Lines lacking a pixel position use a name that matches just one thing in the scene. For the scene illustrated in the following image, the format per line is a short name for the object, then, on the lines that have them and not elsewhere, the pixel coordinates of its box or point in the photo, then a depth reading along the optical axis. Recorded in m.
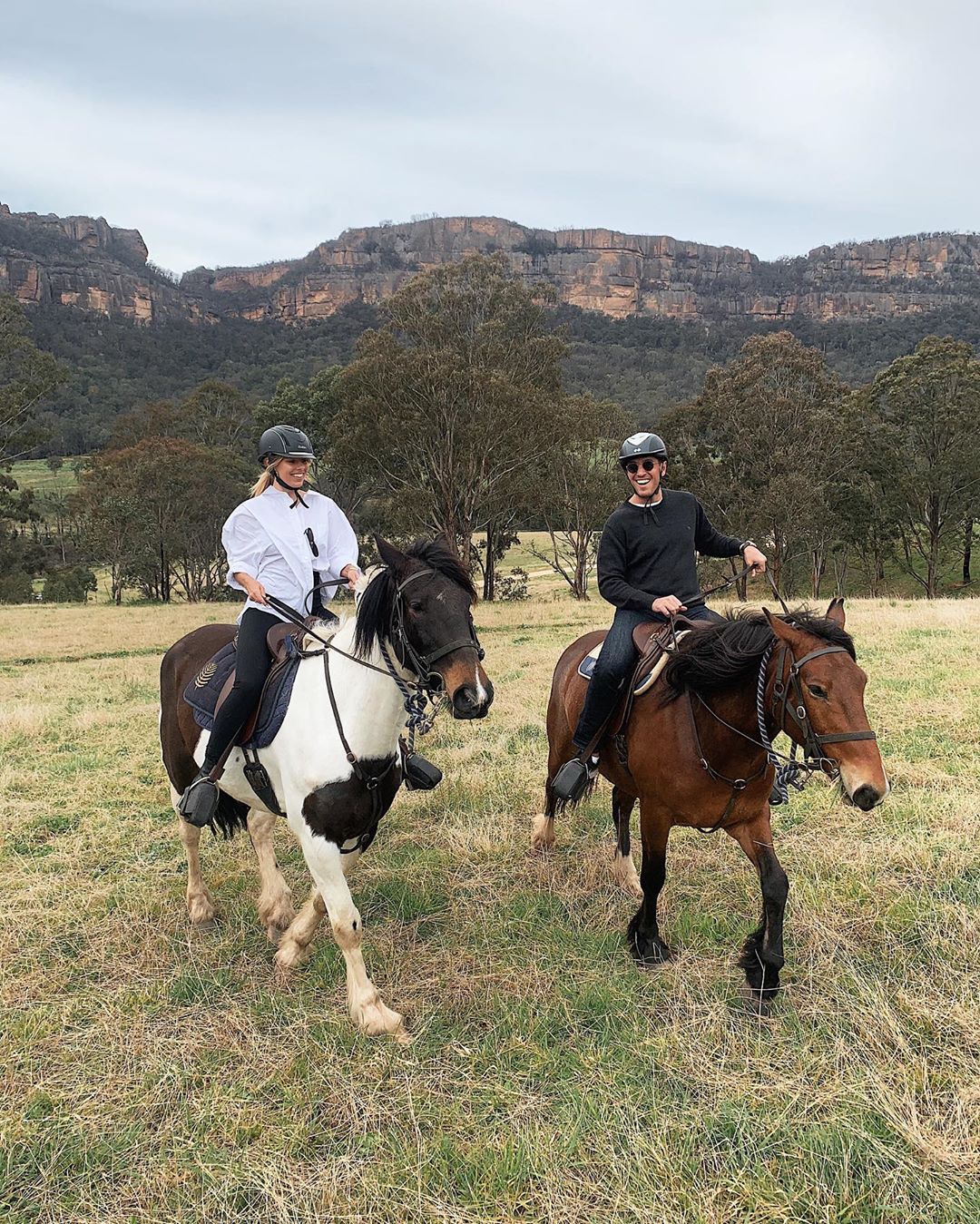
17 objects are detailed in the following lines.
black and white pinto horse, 3.35
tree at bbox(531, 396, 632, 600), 32.56
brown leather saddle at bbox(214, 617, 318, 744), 4.15
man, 4.43
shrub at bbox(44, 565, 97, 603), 46.38
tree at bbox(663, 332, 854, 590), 31.53
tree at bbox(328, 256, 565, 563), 26.50
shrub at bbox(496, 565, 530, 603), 37.02
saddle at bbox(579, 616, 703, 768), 4.17
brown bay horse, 3.19
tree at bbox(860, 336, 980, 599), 32.84
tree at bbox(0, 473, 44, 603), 40.91
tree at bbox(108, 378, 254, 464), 47.84
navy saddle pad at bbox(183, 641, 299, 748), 4.03
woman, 4.11
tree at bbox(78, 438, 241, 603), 38.66
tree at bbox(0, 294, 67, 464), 33.31
